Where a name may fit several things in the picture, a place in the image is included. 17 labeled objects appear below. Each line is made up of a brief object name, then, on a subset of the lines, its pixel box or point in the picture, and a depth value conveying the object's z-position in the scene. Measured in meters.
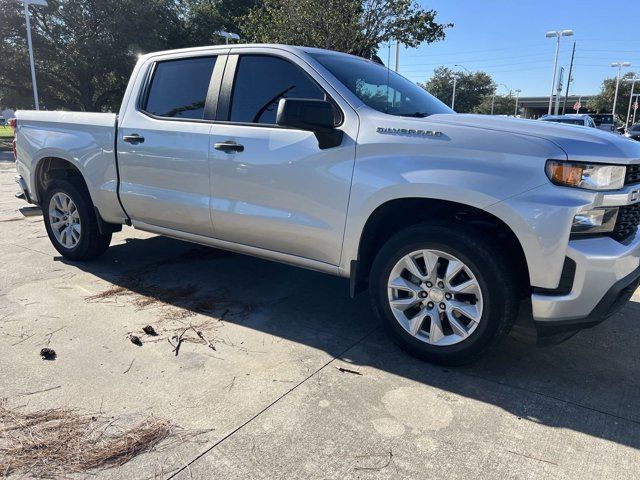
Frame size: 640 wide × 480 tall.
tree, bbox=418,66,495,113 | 85.81
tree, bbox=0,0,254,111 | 27.69
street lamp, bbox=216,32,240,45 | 19.23
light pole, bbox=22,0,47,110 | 17.57
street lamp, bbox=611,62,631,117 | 49.48
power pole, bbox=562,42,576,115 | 46.60
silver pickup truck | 2.75
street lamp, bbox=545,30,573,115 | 34.51
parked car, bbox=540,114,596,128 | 16.30
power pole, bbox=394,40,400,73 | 13.65
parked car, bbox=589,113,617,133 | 29.12
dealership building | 87.34
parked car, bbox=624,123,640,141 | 30.28
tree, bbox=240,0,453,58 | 11.77
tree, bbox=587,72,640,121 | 62.25
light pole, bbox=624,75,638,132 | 56.77
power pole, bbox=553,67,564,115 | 38.78
